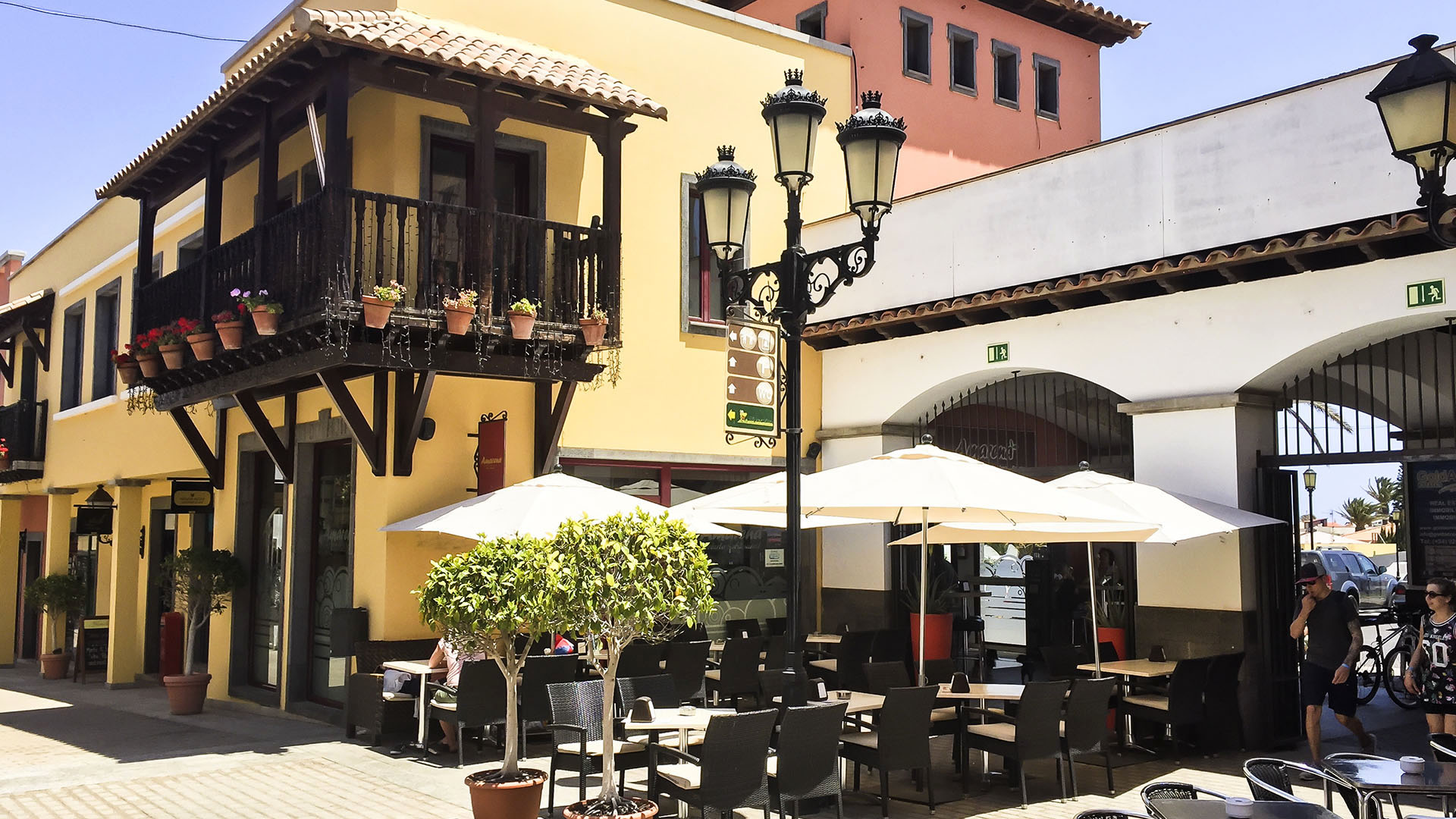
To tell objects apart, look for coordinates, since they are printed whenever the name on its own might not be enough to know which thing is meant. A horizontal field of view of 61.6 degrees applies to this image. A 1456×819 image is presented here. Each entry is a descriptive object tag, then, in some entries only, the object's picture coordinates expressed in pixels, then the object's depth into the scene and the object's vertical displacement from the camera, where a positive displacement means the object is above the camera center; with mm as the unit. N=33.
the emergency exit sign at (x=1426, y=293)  9945 +1969
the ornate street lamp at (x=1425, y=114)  6000 +2081
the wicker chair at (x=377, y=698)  11013 -1472
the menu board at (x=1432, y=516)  15773 +237
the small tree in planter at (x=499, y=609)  6641 -407
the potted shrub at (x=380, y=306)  10344 +1936
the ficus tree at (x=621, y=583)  6574 -262
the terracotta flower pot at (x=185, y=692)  14055 -1807
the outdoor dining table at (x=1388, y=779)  5715 -1183
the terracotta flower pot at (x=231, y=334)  11672 +1914
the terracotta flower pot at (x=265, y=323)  10992 +1901
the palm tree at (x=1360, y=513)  52969 +980
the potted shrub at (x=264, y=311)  10969 +2003
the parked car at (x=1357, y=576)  28000 -977
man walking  9922 -944
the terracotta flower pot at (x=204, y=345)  12242 +1897
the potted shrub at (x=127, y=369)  13844 +1889
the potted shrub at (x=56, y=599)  19531 -1021
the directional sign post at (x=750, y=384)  10078 +1249
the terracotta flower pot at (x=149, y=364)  13359 +1867
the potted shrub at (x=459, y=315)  10727 +1932
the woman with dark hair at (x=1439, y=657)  8789 -885
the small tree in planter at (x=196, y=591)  14109 -645
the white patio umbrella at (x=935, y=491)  8703 +327
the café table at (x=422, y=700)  10641 -1436
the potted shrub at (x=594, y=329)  11711 +1974
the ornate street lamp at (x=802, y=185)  7121 +2089
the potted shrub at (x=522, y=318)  11164 +1979
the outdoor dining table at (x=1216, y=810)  5164 -1178
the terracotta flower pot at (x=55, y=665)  19500 -2066
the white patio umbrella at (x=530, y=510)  10133 +218
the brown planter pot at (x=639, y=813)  6430 -1465
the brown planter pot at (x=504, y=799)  6867 -1484
